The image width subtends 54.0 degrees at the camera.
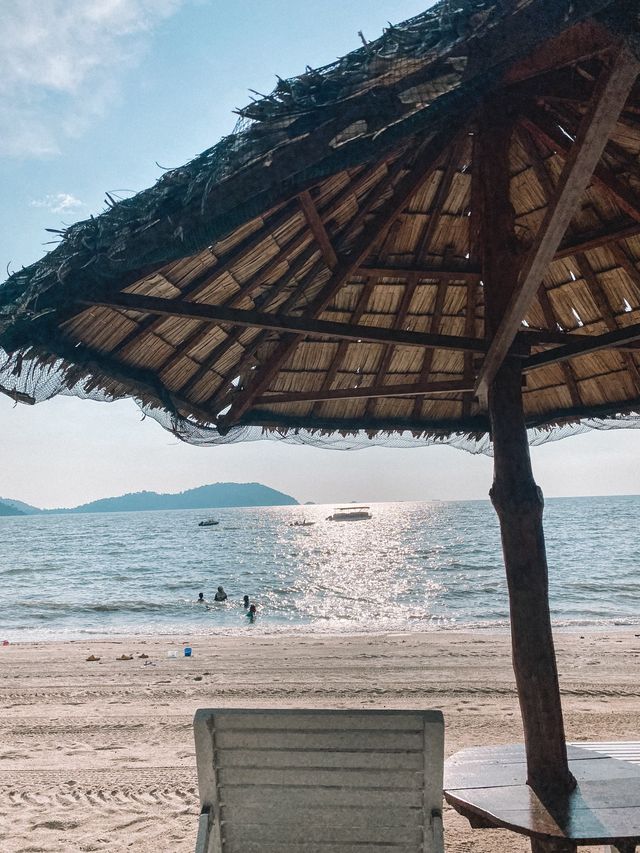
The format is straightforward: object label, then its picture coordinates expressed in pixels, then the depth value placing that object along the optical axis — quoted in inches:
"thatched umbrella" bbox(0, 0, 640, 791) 69.0
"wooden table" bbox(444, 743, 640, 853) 93.9
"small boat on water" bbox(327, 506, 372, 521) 4158.5
